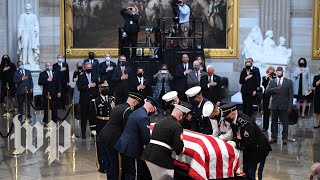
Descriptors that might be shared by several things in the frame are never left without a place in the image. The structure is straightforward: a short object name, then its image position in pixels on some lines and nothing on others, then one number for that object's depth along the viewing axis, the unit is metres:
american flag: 8.80
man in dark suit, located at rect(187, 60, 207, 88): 17.19
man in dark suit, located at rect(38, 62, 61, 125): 17.61
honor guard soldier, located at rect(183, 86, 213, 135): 10.60
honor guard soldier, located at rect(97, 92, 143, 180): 10.06
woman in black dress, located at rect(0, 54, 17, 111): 21.33
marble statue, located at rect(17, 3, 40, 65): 22.33
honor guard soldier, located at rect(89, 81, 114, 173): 11.83
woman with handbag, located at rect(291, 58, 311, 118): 20.77
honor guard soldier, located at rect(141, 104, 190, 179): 8.63
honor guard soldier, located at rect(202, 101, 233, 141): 9.17
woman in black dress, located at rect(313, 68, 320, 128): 17.75
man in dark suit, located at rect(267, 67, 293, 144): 15.08
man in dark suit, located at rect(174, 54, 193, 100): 18.86
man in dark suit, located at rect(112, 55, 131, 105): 18.67
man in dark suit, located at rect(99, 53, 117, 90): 19.41
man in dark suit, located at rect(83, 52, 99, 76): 20.45
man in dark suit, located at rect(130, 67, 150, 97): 18.78
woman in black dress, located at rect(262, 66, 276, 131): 15.92
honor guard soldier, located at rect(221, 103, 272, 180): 9.08
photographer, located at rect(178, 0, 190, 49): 21.30
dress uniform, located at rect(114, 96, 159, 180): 9.41
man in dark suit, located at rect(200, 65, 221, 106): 16.78
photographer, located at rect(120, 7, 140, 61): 20.77
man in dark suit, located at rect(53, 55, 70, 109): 18.56
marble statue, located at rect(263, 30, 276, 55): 22.62
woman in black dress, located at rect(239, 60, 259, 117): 18.20
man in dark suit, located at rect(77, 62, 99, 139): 16.08
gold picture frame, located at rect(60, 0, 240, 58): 23.62
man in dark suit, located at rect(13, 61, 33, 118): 19.06
